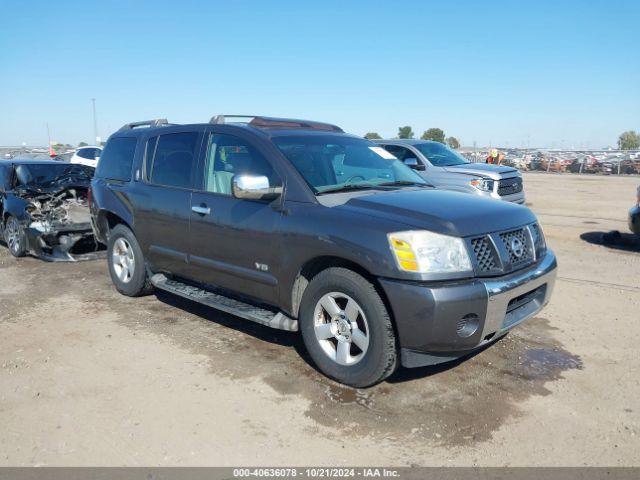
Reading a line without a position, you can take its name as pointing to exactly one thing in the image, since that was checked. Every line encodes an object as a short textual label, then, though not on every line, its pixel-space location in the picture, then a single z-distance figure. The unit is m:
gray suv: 3.43
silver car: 10.83
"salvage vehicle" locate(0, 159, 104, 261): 7.96
